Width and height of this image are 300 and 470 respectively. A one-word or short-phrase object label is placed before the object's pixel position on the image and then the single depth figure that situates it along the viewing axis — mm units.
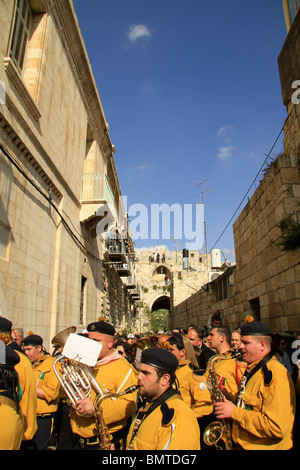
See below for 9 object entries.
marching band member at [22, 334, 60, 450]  3691
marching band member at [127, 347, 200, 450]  1815
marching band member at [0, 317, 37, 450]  2584
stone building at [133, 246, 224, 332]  35650
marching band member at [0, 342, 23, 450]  1796
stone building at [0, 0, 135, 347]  5879
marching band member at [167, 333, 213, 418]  3086
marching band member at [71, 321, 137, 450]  2623
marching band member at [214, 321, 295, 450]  2105
